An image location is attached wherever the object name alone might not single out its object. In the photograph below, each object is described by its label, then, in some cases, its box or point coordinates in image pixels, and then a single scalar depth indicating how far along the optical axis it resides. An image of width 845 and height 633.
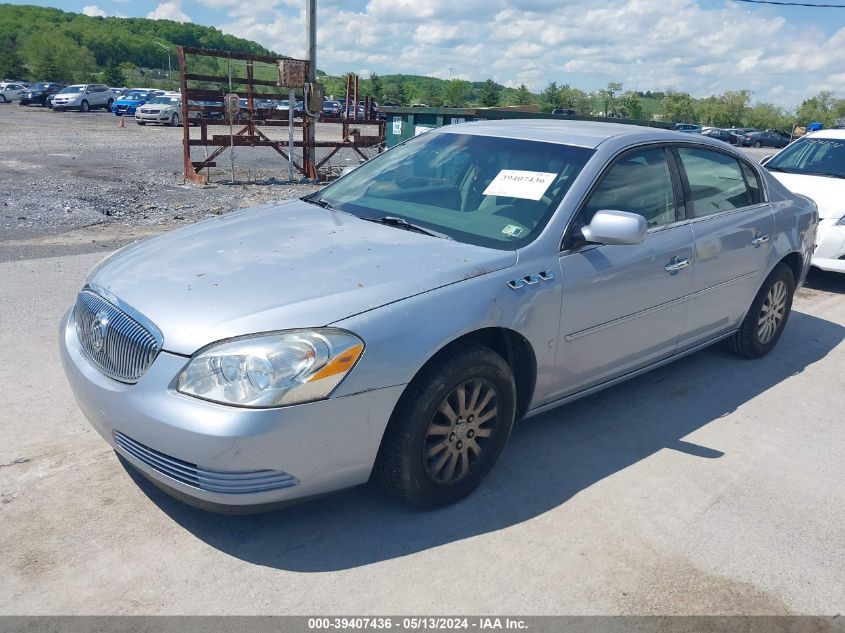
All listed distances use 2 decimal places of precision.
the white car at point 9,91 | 51.50
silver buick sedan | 2.64
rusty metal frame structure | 13.58
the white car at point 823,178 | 7.54
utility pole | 15.22
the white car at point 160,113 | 33.66
